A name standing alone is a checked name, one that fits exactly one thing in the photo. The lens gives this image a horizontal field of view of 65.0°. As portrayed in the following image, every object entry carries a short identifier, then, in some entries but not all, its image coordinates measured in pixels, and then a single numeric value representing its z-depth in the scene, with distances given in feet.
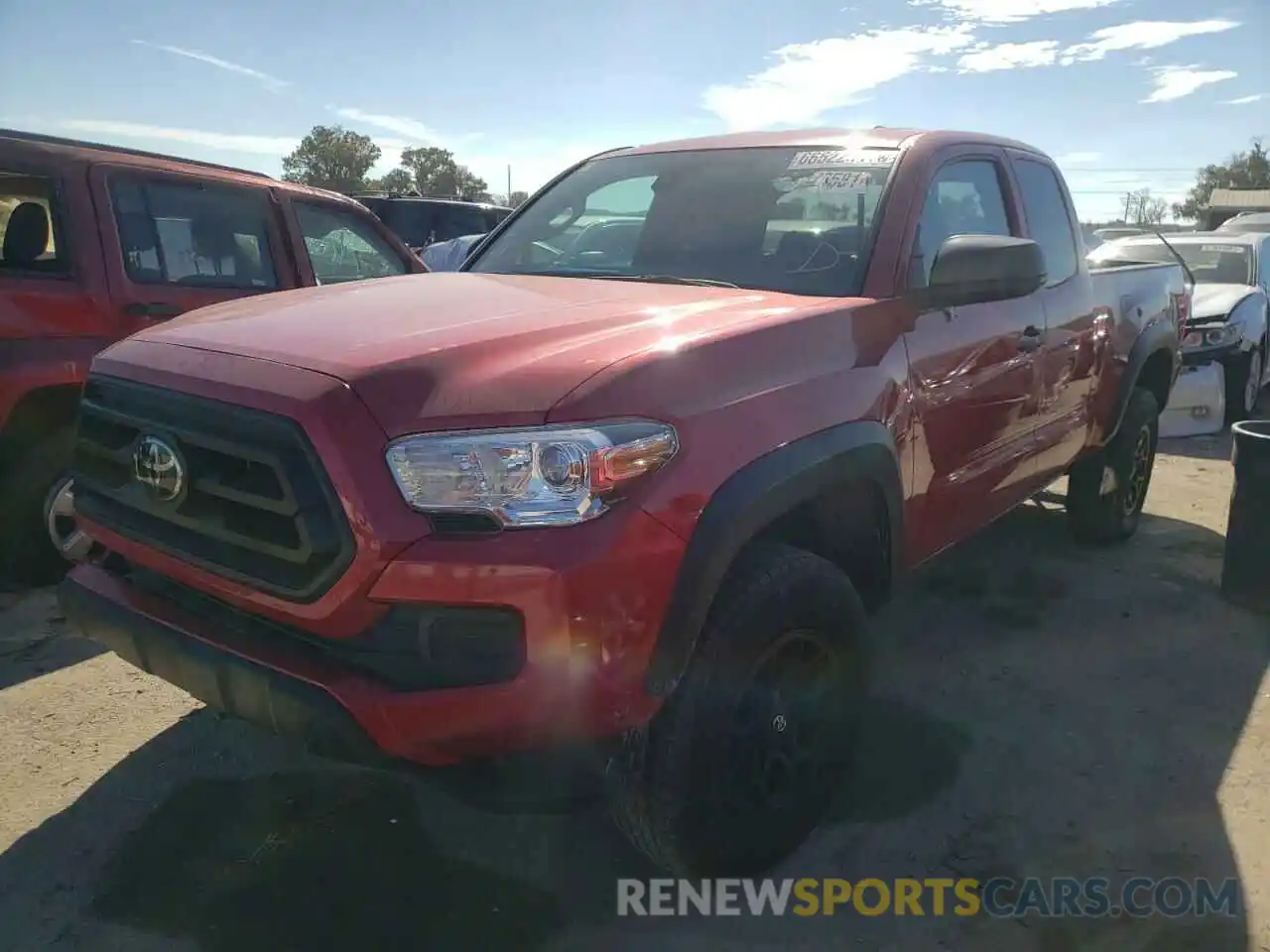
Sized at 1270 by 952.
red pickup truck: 6.25
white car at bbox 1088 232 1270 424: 26.30
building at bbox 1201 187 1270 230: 117.50
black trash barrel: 14.40
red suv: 13.12
